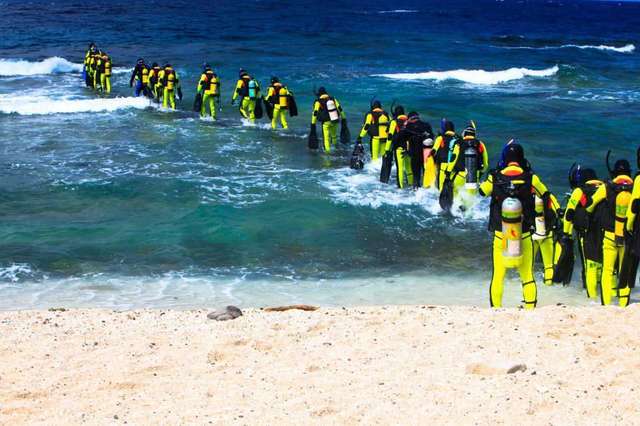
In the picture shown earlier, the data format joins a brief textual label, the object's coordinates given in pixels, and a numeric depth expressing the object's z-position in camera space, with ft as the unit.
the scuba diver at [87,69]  96.94
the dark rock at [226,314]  26.63
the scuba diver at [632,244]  25.91
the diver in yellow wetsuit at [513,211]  25.77
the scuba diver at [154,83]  81.71
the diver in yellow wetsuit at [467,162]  39.11
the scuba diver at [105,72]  93.50
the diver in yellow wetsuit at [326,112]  60.18
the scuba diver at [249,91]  70.59
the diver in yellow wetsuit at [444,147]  44.16
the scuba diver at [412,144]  48.55
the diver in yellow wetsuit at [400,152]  49.21
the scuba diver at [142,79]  83.56
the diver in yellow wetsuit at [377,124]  53.78
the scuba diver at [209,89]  74.74
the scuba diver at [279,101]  68.33
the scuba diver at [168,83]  79.61
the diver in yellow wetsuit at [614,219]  27.07
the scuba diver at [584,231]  28.51
